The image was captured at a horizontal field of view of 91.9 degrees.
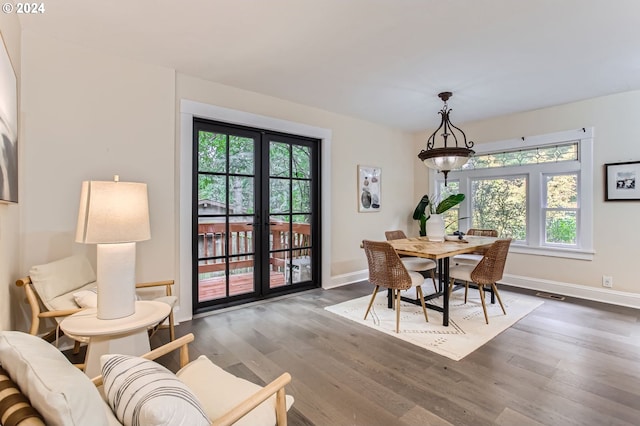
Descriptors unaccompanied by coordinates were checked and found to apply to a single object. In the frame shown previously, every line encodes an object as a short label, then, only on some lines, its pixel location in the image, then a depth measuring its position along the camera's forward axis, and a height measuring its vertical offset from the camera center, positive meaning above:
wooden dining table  3.01 -0.38
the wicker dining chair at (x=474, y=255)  4.12 -0.59
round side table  1.72 -0.66
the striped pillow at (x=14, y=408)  0.70 -0.46
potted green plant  5.52 +0.05
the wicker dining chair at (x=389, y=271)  3.05 -0.59
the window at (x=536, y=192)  4.13 +0.31
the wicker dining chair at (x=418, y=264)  3.66 -0.63
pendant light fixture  3.28 +0.60
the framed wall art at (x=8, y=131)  1.73 +0.50
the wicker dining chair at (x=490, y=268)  3.19 -0.58
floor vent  4.03 -1.11
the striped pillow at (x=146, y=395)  0.89 -0.56
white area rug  2.74 -1.13
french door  3.58 -0.02
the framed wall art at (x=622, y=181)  3.71 +0.39
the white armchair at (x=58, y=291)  2.13 -0.59
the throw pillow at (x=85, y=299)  2.18 -0.61
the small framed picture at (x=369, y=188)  5.04 +0.41
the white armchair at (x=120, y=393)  0.72 -0.54
